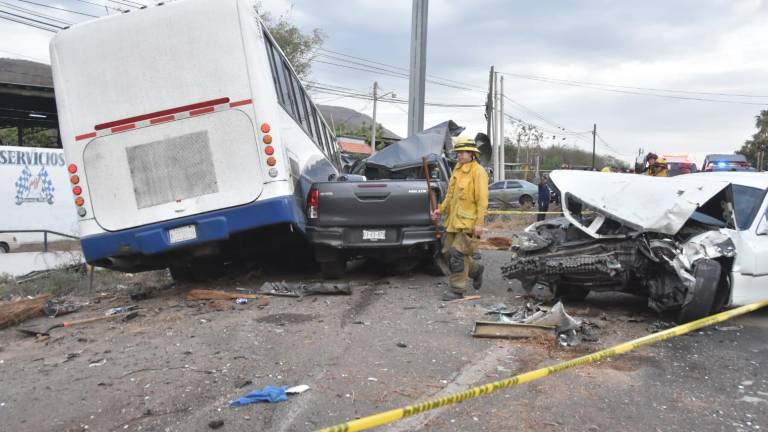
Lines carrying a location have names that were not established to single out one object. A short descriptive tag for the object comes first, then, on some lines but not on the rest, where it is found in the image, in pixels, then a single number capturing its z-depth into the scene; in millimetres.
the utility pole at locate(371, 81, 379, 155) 45634
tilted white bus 6422
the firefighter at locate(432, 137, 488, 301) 6891
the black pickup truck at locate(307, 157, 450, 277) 7734
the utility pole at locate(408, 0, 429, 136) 16359
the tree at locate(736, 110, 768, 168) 47606
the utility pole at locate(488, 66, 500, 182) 36625
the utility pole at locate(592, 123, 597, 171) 61147
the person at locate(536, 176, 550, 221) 18766
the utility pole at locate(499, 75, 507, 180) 37969
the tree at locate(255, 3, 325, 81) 35000
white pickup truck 5805
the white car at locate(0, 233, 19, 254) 13398
